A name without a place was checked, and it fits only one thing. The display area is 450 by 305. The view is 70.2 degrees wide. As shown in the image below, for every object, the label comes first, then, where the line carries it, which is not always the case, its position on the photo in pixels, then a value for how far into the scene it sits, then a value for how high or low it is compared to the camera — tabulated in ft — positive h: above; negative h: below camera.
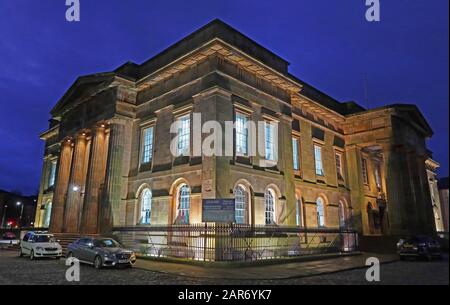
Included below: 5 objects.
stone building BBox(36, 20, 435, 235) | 63.26 +20.49
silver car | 46.68 -3.36
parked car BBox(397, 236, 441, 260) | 53.40 -2.58
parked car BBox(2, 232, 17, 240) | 119.10 -2.37
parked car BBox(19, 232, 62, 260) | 59.47 -2.98
